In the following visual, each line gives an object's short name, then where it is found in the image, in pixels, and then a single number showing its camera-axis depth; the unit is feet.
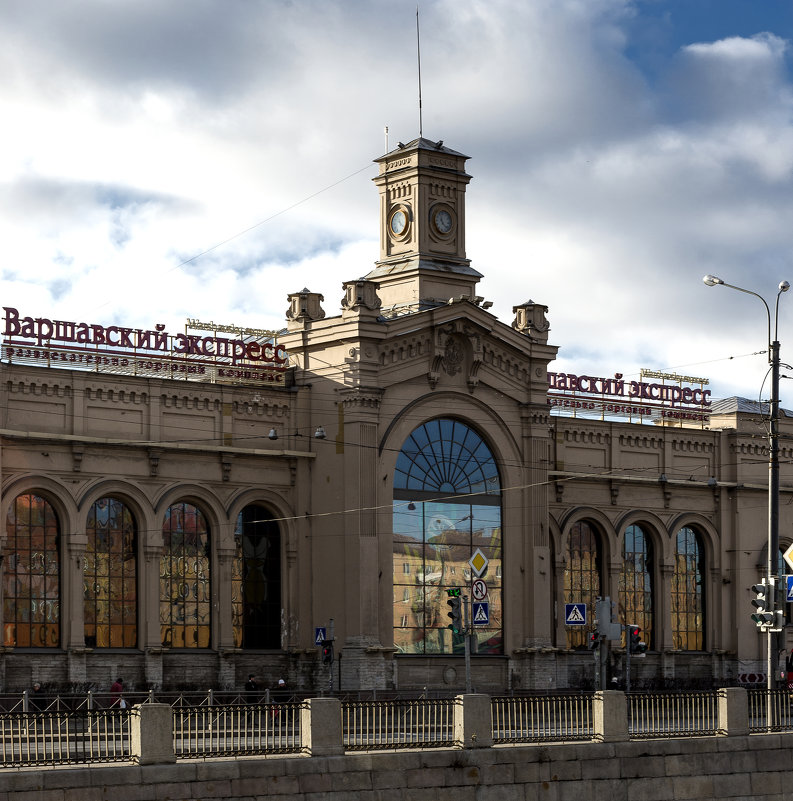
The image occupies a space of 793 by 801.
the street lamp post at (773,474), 136.87
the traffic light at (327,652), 171.42
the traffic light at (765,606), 135.23
